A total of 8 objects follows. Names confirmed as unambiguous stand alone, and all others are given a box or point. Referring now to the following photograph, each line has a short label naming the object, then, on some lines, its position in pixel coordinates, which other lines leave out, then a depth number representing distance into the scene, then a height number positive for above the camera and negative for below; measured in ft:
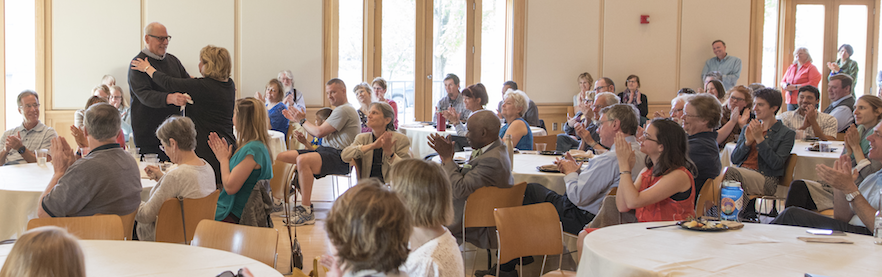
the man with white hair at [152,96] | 13.85 -0.07
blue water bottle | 10.82 -1.68
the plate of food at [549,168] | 14.28 -1.54
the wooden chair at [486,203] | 11.75 -1.91
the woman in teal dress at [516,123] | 18.93 -0.74
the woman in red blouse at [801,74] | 33.68 +1.44
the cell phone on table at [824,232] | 8.26 -1.66
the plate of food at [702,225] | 8.42 -1.64
